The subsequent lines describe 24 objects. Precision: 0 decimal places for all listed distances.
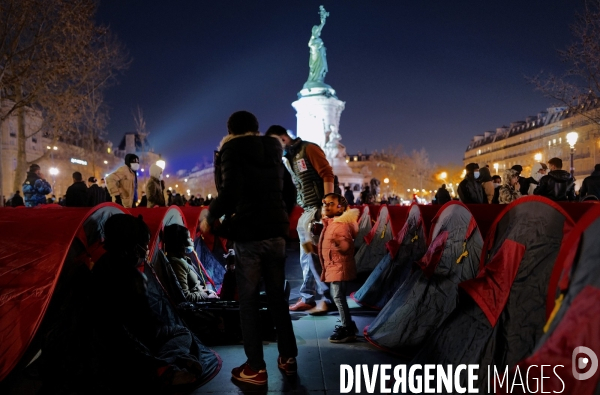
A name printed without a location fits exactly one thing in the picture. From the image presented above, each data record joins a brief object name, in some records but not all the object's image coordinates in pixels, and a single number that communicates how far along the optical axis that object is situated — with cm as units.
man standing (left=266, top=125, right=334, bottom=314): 553
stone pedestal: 3478
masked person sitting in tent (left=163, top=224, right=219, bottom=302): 561
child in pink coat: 472
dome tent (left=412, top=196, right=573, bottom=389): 292
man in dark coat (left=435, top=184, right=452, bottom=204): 1169
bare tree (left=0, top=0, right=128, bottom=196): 1777
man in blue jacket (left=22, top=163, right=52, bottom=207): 1141
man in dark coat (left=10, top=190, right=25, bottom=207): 1512
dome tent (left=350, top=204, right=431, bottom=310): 556
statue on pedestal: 3509
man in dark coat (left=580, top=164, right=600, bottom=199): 916
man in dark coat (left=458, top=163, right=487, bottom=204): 793
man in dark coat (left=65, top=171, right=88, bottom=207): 968
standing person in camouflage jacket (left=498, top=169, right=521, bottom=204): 774
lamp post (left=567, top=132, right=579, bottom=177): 1555
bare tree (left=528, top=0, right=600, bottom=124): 1694
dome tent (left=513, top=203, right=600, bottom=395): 189
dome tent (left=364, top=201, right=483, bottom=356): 414
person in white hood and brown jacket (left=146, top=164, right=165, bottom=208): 885
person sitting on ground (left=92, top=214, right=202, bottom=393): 326
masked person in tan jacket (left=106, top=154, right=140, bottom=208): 862
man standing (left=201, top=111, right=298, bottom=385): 357
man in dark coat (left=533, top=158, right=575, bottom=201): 689
